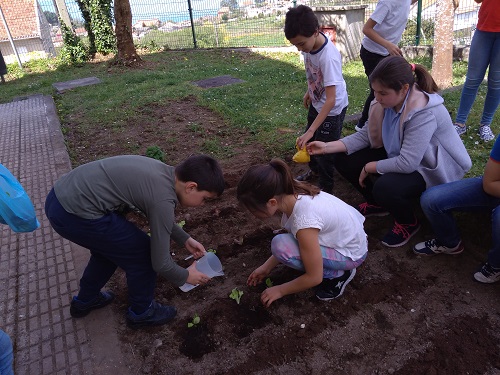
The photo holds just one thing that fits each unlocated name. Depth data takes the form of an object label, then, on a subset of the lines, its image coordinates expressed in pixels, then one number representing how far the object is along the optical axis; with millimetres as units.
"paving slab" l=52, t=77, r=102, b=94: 8362
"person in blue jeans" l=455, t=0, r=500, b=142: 3697
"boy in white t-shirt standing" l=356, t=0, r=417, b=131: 3605
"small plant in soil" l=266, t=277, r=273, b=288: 2557
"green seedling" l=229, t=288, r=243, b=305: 2467
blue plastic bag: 1650
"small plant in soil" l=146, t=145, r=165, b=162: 4238
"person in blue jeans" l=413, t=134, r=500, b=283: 2178
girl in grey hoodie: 2447
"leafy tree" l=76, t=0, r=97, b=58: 11148
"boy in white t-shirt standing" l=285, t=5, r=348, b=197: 2811
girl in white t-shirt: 2006
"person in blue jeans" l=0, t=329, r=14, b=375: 1659
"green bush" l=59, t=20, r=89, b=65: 11336
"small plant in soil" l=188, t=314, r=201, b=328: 2311
